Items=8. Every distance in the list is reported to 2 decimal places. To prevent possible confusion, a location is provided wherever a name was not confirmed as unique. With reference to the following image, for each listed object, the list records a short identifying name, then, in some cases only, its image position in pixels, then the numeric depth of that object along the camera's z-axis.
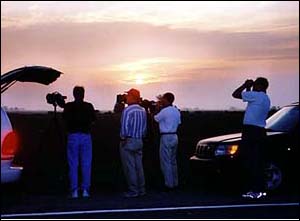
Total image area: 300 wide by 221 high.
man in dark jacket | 13.98
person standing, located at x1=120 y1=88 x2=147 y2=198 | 14.26
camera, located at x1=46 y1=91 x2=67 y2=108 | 14.37
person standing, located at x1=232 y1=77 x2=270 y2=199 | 13.59
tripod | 15.53
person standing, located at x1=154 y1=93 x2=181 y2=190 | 15.09
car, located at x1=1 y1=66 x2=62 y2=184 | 9.80
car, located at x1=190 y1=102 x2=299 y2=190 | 14.23
